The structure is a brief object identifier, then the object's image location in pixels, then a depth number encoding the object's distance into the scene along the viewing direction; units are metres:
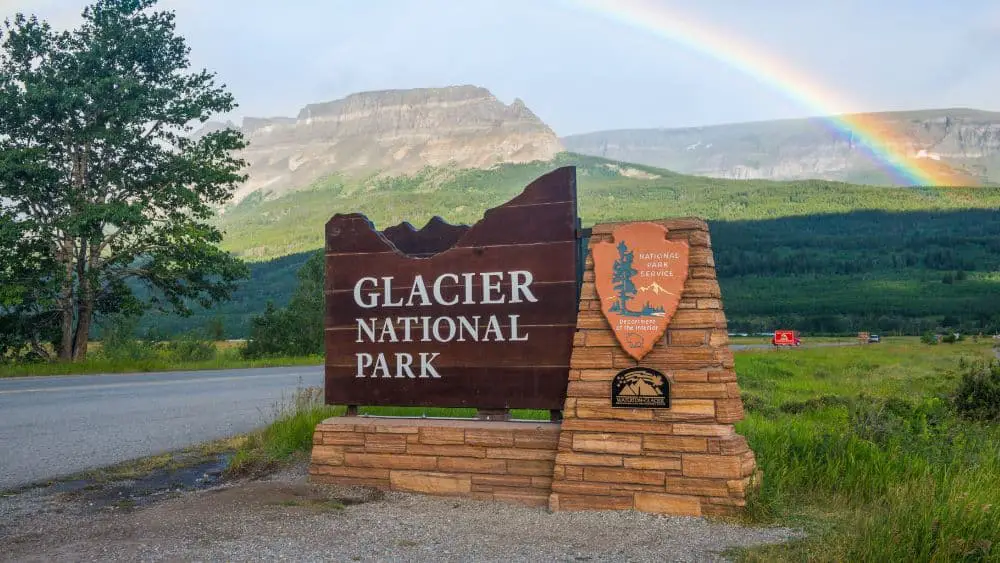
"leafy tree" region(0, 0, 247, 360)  19.70
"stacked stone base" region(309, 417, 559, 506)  5.55
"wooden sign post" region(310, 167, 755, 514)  4.99
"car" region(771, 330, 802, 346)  47.36
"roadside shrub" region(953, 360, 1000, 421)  8.67
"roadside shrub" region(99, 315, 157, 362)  24.14
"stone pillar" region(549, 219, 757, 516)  4.88
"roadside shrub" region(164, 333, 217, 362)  28.27
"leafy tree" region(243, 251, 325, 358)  29.78
